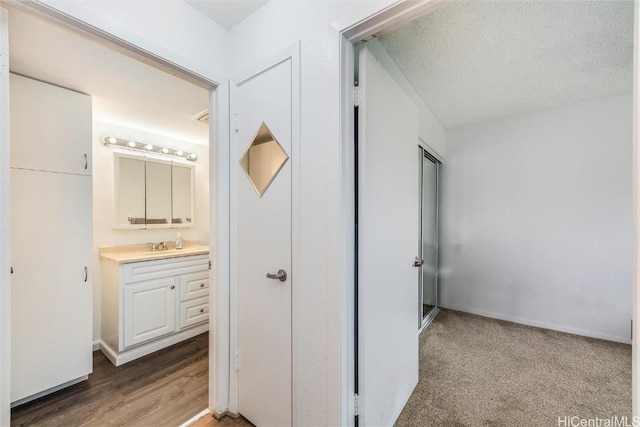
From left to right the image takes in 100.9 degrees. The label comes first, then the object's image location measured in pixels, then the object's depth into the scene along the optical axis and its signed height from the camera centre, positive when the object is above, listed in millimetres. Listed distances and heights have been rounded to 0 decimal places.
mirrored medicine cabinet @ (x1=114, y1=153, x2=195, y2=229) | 2736 +219
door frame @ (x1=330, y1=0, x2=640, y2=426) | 1117 +156
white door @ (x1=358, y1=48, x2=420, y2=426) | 1234 -176
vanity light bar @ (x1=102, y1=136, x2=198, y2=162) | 2668 +717
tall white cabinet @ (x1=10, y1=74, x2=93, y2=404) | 1742 -176
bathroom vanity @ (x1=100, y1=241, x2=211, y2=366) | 2273 -815
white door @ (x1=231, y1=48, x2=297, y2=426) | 1377 -150
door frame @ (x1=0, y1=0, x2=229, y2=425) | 1442 +57
